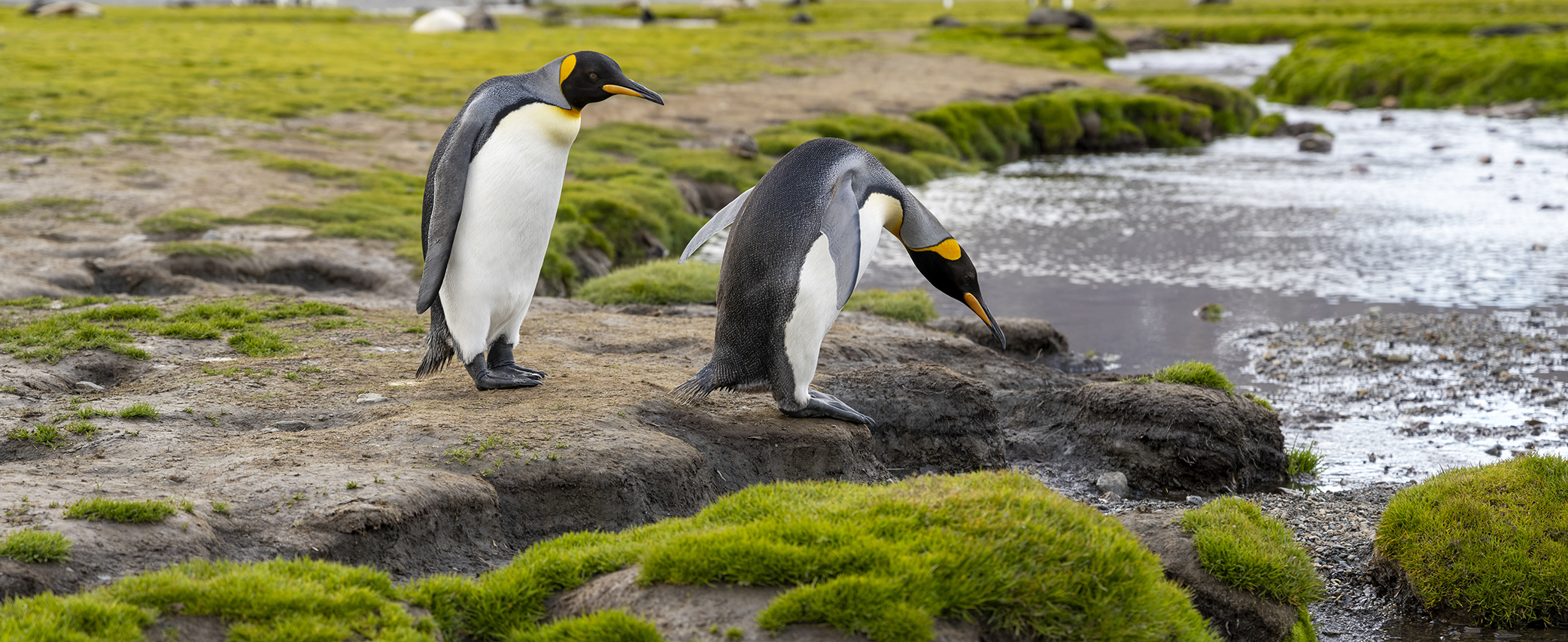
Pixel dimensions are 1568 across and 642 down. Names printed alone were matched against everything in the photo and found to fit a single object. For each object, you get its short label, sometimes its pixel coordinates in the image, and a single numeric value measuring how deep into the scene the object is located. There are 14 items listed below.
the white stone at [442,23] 53.00
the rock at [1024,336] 10.43
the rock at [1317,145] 26.31
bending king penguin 6.16
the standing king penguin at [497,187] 6.46
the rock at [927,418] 7.26
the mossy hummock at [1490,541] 5.61
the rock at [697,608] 4.06
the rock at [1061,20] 58.19
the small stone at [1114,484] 7.38
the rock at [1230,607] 5.21
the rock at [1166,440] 7.49
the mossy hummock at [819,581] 3.97
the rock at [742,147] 19.44
